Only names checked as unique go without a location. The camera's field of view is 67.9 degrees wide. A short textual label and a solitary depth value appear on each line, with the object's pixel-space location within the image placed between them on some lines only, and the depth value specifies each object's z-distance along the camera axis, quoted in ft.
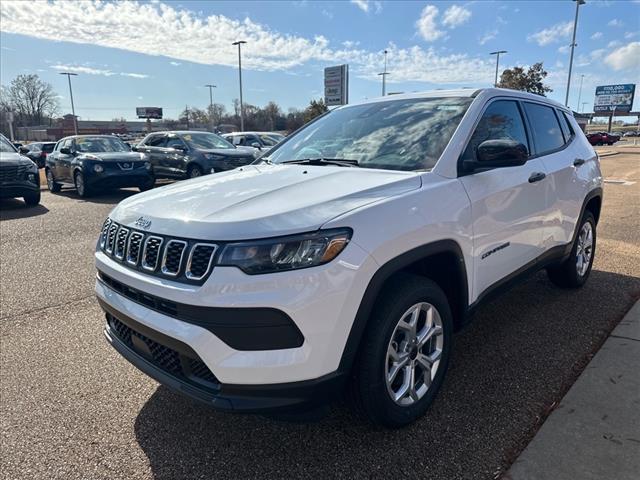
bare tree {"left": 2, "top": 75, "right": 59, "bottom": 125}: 311.88
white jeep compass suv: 6.64
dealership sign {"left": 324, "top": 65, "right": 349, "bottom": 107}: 104.68
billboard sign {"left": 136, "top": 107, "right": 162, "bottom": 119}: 254.88
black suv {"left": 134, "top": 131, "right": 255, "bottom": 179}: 43.16
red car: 176.65
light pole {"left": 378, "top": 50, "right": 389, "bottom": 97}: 147.84
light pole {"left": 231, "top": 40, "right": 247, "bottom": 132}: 134.83
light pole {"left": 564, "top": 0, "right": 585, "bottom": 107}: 109.81
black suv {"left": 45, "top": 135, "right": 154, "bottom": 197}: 39.63
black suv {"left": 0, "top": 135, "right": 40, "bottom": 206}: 32.71
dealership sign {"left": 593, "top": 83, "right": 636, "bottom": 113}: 246.47
